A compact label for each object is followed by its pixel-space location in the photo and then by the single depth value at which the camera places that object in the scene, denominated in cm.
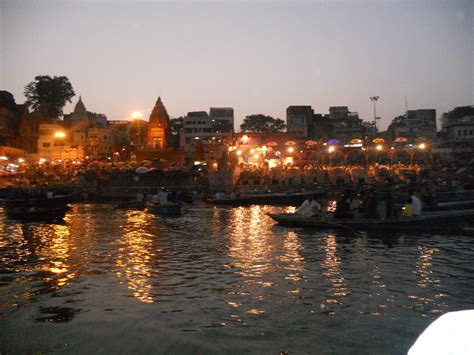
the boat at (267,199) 3769
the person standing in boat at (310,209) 1841
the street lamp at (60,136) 5925
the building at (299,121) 7269
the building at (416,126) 6944
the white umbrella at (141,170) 4691
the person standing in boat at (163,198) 2722
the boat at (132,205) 3164
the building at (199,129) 6856
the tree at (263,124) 8381
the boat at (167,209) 2644
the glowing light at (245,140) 5794
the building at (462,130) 6216
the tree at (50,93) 7119
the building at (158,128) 6488
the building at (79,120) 6556
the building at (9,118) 5809
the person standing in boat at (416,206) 1709
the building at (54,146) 6041
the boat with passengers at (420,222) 1644
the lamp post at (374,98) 6246
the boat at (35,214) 2314
